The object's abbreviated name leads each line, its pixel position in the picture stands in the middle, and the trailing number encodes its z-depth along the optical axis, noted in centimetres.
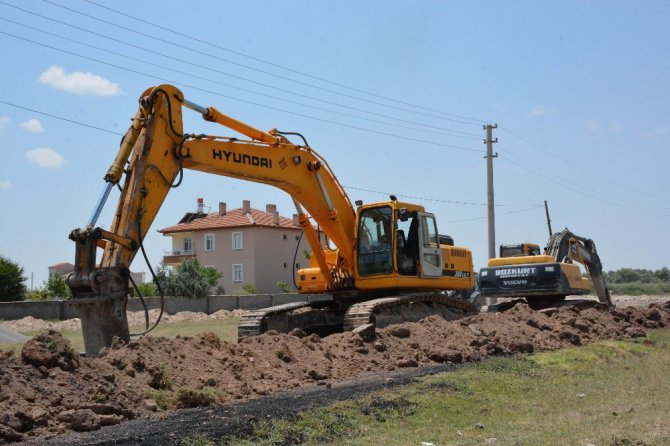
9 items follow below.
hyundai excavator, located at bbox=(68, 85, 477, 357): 1162
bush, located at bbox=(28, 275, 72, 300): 4473
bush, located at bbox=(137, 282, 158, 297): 4610
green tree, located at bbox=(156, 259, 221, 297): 5072
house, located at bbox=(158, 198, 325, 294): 6569
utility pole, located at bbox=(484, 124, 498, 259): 3906
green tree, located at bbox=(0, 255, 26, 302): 3934
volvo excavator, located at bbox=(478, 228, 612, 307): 2214
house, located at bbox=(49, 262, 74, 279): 10734
